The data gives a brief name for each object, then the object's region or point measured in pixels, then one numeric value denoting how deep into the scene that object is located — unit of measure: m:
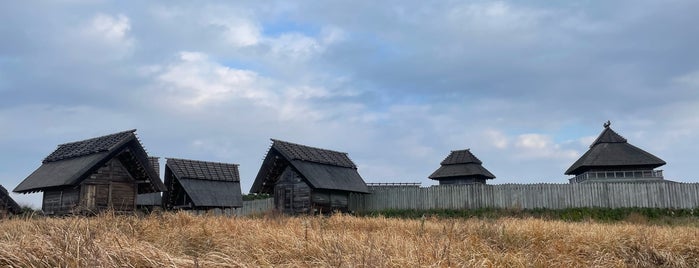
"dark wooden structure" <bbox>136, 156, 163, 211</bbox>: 35.16
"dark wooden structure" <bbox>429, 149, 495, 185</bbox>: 43.94
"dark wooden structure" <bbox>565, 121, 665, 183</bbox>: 33.91
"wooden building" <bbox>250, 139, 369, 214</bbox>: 29.27
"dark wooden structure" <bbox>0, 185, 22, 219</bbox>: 25.92
